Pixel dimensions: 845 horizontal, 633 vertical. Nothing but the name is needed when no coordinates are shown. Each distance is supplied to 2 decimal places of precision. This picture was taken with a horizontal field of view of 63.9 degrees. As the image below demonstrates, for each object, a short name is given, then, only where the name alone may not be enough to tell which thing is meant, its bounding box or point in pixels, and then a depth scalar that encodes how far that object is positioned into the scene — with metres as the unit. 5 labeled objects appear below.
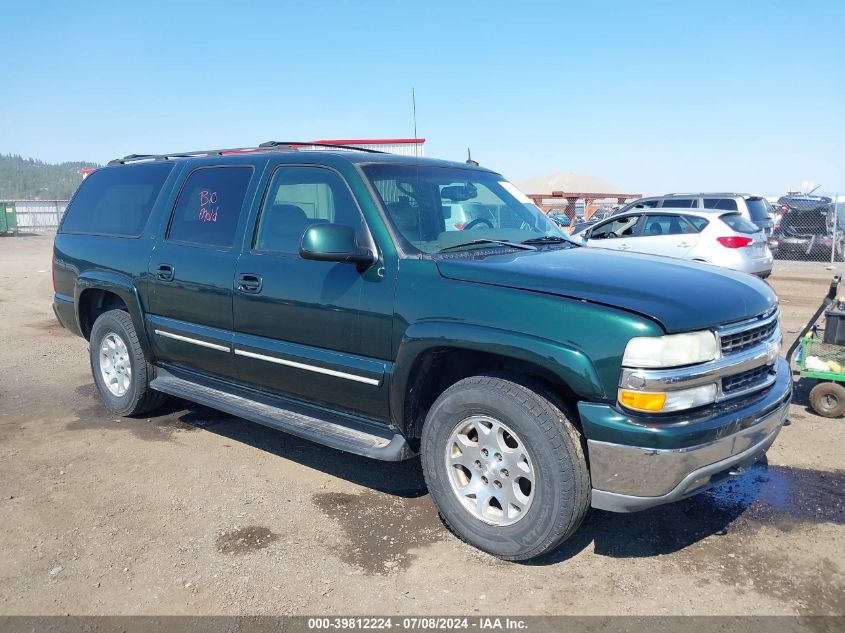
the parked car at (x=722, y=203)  14.51
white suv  10.84
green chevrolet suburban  2.90
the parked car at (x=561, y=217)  18.04
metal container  31.33
